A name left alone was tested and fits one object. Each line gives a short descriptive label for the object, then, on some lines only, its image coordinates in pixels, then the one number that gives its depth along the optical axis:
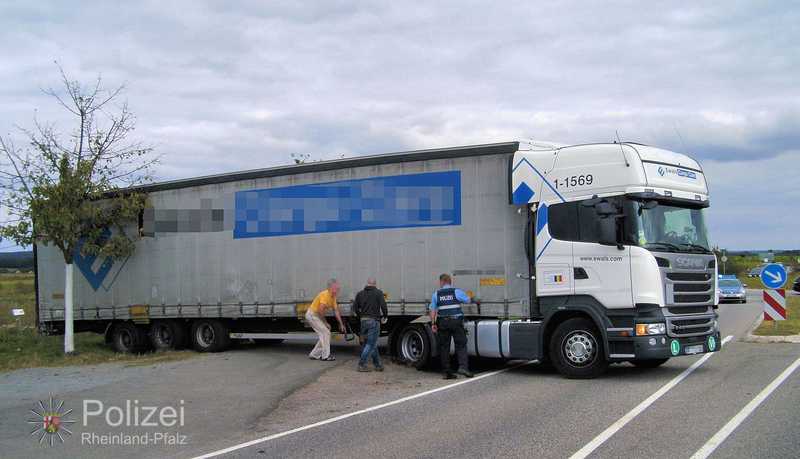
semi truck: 11.13
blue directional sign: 17.72
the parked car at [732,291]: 36.41
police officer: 12.14
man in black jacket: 13.16
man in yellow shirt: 14.29
